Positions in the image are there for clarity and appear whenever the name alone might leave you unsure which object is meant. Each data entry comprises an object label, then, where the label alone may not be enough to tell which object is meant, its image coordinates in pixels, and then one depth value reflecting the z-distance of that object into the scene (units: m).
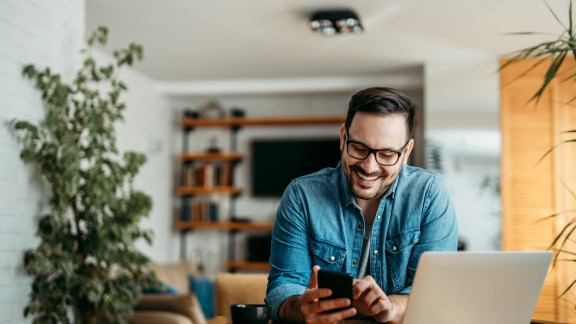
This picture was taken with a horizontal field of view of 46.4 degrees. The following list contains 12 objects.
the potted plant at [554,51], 1.91
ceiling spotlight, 4.26
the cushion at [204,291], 4.96
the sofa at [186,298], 2.62
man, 1.71
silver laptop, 1.36
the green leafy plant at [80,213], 3.28
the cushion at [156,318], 3.57
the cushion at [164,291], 4.26
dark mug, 1.40
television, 6.55
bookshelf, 6.53
